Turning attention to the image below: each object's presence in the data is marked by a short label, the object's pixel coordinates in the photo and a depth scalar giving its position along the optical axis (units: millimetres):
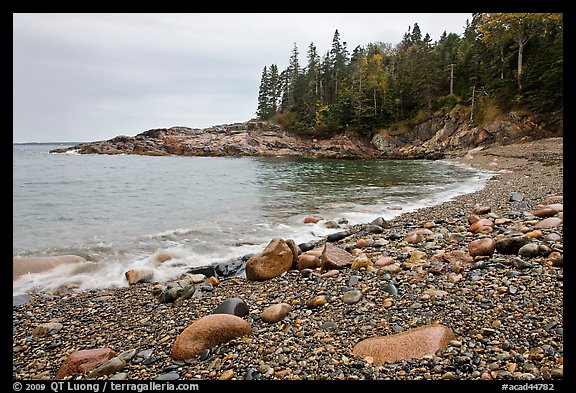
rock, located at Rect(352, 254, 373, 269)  5051
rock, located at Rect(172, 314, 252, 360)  3180
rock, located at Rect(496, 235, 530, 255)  4555
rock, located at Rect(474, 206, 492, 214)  8086
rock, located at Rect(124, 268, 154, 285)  5844
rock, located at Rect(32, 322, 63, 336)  4023
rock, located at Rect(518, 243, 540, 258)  4297
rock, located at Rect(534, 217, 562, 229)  5505
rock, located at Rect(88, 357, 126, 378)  3002
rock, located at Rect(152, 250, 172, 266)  6771
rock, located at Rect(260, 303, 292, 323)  3725
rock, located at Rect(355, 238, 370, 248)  6419
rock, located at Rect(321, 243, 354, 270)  5254
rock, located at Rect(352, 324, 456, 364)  2719
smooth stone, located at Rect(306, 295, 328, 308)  3986
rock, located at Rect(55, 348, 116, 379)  3164
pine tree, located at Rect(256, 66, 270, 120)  78125
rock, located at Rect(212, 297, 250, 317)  3949
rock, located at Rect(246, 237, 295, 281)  5504
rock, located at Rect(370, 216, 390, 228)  8297
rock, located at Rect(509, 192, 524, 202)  9151
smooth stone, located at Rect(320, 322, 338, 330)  3393
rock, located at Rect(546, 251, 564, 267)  3894
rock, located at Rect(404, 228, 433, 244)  6216
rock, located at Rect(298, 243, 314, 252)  6992
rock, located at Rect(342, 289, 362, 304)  3922
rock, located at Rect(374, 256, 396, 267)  4980
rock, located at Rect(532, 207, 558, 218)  6430
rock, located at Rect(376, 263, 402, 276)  4680
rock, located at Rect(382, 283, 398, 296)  3969
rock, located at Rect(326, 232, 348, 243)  7636
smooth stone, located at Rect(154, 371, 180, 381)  2836
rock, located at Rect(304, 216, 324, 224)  9844
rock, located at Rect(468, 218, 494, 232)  6332
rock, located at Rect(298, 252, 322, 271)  5566
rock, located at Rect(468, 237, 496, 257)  4674
